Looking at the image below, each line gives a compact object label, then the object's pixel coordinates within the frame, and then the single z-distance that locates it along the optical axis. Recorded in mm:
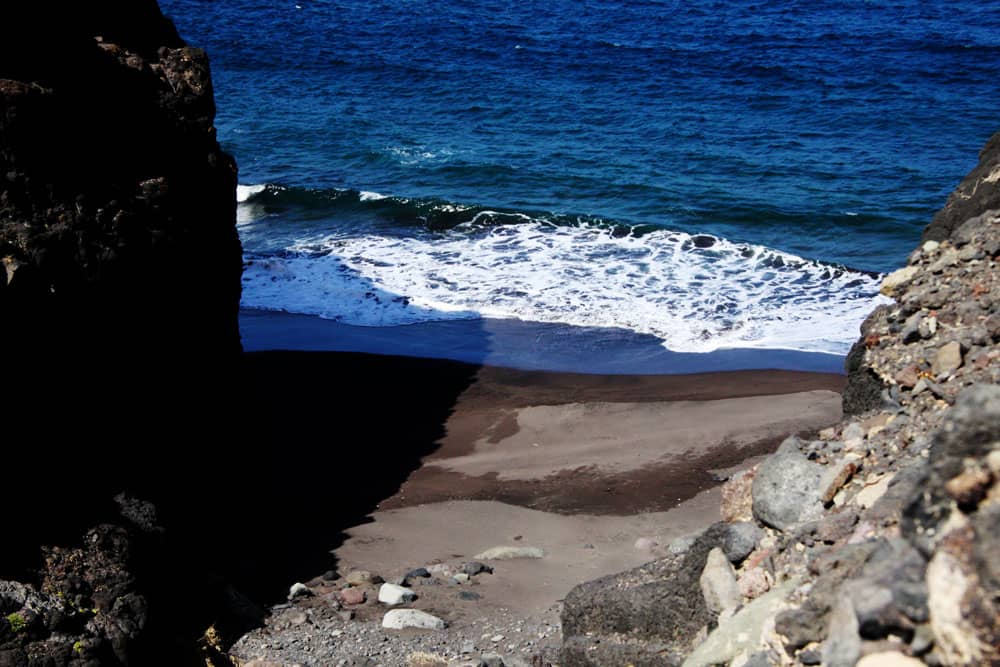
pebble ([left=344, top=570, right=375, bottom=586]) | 10875
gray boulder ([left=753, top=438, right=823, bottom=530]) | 6594
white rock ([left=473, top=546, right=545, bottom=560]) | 11398
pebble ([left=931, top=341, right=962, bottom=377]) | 7848
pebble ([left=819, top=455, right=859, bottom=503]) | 6574
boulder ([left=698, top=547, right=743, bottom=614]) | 6488
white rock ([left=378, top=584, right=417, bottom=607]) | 10438
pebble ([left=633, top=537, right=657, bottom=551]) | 11359
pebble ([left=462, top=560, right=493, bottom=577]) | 10930
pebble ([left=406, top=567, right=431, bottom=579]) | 10961
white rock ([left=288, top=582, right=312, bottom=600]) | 10681
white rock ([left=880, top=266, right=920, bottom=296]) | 10008
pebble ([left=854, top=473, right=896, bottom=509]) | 6141
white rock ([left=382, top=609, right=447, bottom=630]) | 9812
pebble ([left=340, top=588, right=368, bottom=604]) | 10487
